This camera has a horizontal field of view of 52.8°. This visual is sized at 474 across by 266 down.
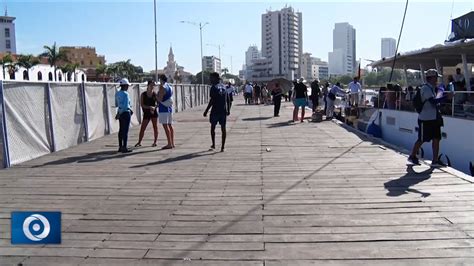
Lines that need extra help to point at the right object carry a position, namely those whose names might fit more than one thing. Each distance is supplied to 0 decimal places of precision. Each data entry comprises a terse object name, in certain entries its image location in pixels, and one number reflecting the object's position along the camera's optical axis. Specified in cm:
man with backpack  840
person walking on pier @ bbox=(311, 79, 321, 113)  2350
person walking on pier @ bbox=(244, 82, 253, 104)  4056
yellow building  14965
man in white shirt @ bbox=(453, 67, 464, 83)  1707
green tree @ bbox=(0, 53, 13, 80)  8493
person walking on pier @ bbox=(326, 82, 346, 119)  2066
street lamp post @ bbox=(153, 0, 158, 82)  4453
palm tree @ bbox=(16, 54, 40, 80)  9125
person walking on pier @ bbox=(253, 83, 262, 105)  4084
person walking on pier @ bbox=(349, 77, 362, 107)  2217
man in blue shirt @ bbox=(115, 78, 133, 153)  1105
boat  1191
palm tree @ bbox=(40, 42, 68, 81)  9969
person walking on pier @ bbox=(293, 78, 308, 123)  1939
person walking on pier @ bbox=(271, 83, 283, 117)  2284
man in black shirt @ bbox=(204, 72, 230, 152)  1079
